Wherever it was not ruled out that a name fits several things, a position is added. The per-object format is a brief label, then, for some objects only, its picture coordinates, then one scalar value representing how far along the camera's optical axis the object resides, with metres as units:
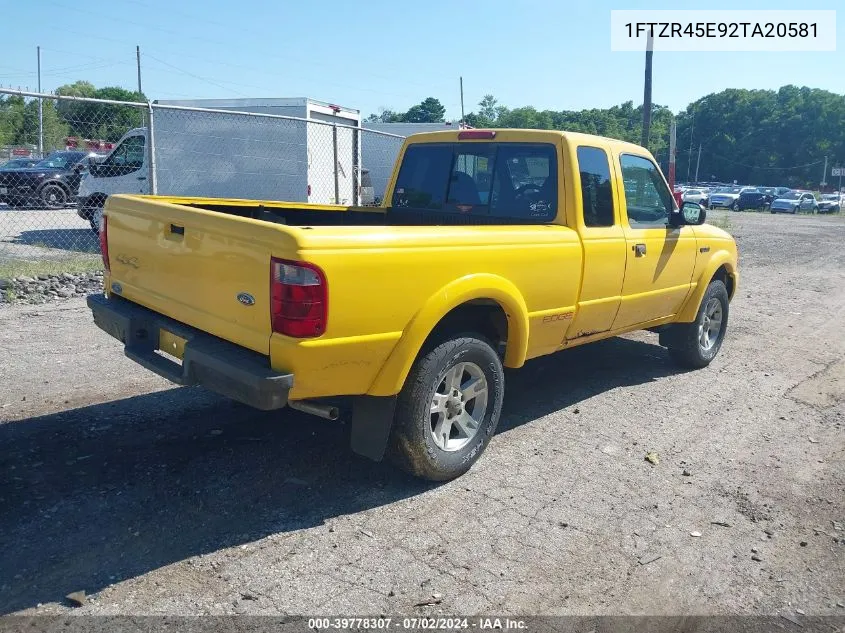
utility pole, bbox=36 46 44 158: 10.16
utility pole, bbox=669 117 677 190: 15.79
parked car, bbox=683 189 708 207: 42.58
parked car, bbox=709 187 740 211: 48.84
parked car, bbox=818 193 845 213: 47.53
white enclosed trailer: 13.74
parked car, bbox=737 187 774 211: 48.09
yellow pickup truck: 3.45
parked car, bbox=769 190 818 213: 46.12
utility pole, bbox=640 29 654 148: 20.32
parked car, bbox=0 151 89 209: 17.25
